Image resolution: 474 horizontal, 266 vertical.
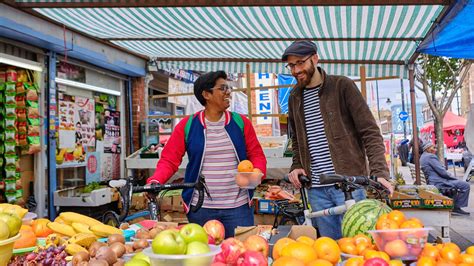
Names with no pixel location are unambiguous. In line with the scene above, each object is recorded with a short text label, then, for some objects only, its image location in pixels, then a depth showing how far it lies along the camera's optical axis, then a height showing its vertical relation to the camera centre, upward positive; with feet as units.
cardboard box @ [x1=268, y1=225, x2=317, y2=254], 7.71 -1.66
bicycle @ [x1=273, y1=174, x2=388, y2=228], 8.12 -0.91
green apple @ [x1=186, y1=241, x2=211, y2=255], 4.94 -1.22
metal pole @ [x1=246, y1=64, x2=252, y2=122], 26.06 +3.63
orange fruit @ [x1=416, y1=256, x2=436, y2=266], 5.29 -1.58
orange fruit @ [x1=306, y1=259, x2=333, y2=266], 5.39 -1.57
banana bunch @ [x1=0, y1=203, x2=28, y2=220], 7.65 -1.05
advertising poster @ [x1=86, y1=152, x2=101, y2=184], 25.11 -0.92
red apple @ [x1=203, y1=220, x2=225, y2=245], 7.16 -1.45
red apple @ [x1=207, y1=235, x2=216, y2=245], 6.99 -1.59
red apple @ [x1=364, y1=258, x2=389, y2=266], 4.94 -1.45
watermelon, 7.22 -1.31
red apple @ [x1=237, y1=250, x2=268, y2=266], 5.39 -1.51
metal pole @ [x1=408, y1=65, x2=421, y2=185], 23.80 +2.01
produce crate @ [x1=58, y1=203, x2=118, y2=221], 22.25 -3.22
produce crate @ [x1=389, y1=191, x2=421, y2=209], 20.53 -2.99
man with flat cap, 10.08 +0.38
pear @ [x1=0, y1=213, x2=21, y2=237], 6.54 -1.09
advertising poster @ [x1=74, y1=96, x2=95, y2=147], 24.16 +1.93
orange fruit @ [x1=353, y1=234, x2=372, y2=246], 6.34 -1.52
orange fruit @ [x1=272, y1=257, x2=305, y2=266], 5.26 -1.51
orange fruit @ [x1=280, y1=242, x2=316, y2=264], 5.74 -1.52
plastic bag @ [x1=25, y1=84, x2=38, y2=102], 19.53 +2.94
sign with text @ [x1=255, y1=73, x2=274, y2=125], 48.39 +5.32
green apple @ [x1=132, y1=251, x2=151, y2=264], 5.68 -1.50
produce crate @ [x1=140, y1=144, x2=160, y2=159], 26.04 -0.28
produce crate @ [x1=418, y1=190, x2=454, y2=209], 20.31 -3.02
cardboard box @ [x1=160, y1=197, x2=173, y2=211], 24.16 -3.15
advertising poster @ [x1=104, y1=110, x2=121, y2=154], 27.20 +1.35
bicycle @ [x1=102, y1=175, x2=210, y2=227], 9.00 -0.90
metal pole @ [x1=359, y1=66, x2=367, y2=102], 22.99 +3.79
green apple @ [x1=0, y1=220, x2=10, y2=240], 6.19 -1.16
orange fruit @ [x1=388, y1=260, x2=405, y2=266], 5.31 -1.59
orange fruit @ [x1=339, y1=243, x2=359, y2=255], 6.29 -1.63
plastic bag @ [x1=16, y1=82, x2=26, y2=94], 19.26 +3.15
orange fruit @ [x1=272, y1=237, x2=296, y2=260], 6.16 -1.53
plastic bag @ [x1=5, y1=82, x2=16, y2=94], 18.75 +3.10
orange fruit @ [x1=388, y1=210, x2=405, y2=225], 6.24 -1.15
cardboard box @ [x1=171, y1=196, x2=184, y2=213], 23.90 -3.23
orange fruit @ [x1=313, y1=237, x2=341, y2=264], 5.90 -1.55
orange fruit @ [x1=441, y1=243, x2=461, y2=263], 5.60 -1.56
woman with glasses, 11.35 -0.16
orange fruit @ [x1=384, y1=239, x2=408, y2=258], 5.69 -1.49
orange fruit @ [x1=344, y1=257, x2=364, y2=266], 5.31 -1.55
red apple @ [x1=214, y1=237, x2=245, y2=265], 5.84 -1.52
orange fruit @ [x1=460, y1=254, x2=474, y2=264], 5.49 -1.60
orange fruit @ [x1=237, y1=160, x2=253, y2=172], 10.53 -0.48
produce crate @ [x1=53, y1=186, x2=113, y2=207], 21.40 -2.40
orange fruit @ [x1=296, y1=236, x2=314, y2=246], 6.50 -1.53
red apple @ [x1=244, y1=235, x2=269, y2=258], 6.39 -1.54
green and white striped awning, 16.49 +5.53
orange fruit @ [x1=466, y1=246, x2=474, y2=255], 5.75 -1.57
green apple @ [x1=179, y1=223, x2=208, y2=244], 5.42 -1.14
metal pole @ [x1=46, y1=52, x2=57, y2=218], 21.26 +1.24
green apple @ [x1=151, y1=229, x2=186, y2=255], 4.82 -1.13
